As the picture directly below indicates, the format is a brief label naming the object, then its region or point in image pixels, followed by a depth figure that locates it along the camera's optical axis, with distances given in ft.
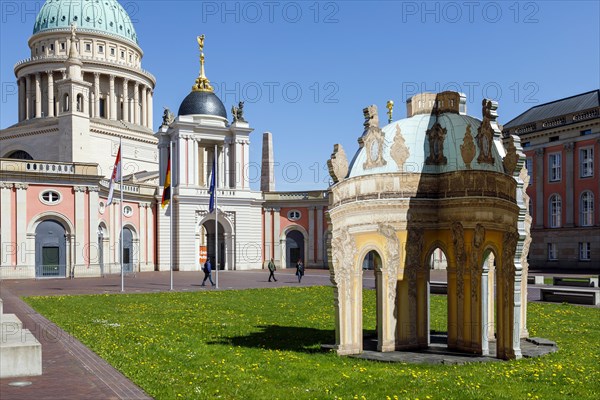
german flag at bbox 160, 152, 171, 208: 134.31
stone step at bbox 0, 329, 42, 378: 42.01
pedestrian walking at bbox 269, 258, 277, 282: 153.33
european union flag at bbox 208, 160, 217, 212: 145.89
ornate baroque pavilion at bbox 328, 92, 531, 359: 52.90
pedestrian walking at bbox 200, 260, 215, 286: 136.30
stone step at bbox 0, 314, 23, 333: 48.86
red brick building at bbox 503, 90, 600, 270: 201.98
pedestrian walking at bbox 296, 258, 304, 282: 148.63
